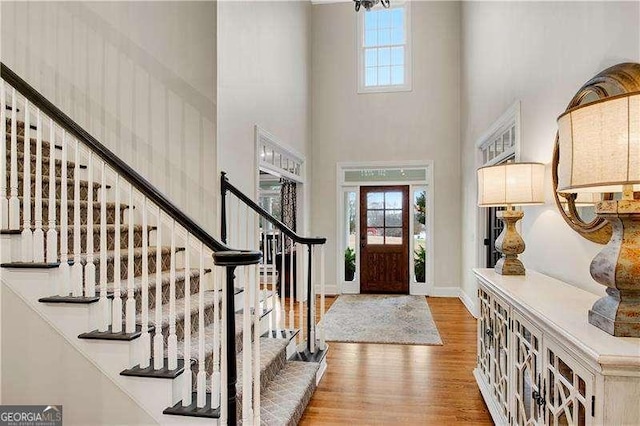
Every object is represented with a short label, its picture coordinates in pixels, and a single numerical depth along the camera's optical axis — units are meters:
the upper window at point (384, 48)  6.91
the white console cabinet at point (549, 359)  1.14
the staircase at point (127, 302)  1.85
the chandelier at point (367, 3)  4.31
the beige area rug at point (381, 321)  4.35
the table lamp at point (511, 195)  2.56
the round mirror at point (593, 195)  1.74
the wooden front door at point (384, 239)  7.01
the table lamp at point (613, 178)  1.19
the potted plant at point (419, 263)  6.96
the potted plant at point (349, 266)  7.12
